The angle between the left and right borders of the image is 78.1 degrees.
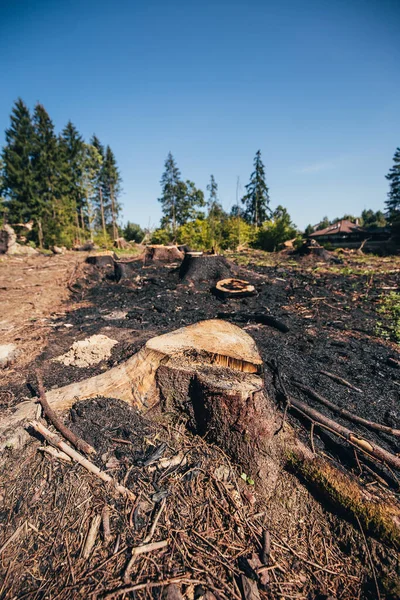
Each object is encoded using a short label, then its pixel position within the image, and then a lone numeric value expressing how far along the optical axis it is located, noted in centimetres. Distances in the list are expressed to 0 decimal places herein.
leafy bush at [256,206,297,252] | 1877
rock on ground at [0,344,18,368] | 339
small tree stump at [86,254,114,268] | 980
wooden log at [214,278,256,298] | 637
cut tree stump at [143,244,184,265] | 1049
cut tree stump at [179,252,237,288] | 768
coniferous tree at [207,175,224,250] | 1743
